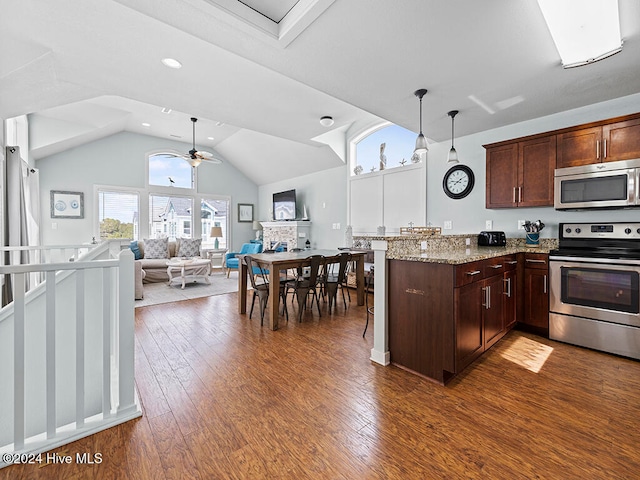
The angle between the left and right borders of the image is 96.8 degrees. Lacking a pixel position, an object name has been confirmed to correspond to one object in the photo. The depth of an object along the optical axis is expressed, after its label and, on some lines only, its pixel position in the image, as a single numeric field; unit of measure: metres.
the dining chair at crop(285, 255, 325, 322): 3.50
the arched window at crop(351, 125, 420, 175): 5.03
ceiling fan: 5.24
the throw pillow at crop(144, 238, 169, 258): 6.64
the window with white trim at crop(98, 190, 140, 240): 6.75
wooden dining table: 3.22
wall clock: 4.00
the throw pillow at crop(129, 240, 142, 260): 6.40
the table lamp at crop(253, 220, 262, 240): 8.80
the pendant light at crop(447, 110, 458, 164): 3.22
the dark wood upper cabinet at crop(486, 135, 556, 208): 3.12
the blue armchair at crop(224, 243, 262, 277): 6.34
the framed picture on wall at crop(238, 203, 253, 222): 9.02
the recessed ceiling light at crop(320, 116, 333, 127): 4.21
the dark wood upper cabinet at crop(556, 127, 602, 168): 2.81
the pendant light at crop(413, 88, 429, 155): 2.73
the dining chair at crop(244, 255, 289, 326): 3.52
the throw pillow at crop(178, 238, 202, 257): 7.08
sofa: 4.86
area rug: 4.58
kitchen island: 2.05
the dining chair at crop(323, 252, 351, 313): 3.88
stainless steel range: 2.45
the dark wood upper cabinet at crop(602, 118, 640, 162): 2.61
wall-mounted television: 7.50
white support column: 2.38
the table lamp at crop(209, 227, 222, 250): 7.63
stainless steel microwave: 2.59
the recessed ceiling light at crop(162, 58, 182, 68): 2.57
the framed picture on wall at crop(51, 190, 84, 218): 6.14
